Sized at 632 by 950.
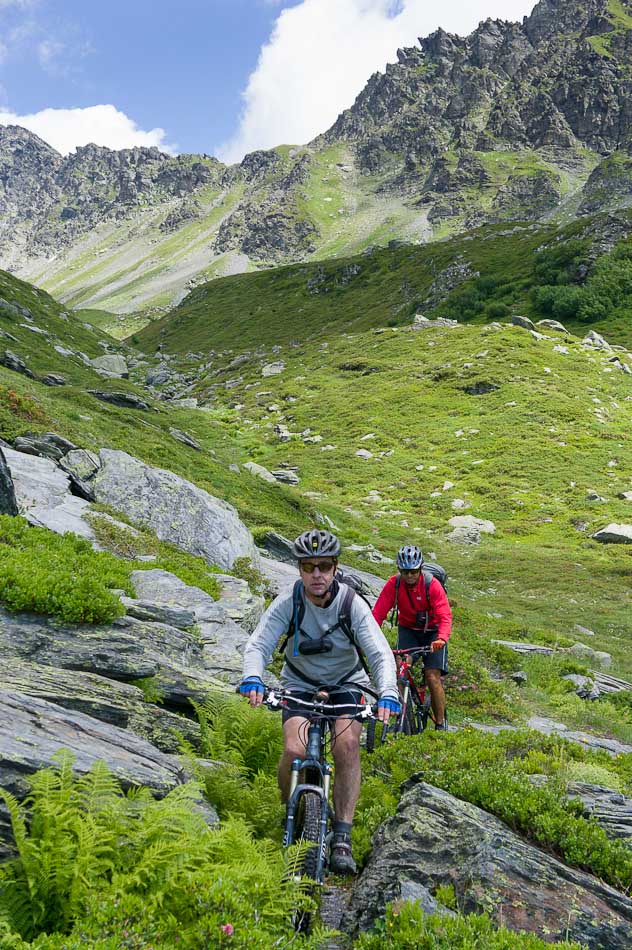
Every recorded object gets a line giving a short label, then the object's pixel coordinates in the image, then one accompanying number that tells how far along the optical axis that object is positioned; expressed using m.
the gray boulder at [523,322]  66.69
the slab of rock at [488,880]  4.87
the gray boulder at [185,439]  36.88
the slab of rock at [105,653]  7.57
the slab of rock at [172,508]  17.81
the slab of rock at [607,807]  6.26
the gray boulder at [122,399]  38.97
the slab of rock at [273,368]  74.75
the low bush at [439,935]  4.36
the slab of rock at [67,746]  4.88
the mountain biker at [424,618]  10.19
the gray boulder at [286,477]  42.16
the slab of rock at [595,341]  62.19
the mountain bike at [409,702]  9.91
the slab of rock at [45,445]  18.52
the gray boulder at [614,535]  32.22
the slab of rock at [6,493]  12.51
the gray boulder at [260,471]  40.77
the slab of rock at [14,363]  40.00
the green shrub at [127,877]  3.92
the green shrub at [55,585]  8.13
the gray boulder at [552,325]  67.50
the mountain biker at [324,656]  5.81
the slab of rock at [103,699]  6.44
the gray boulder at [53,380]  41.62
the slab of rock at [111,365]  66.12
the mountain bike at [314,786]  5.15
